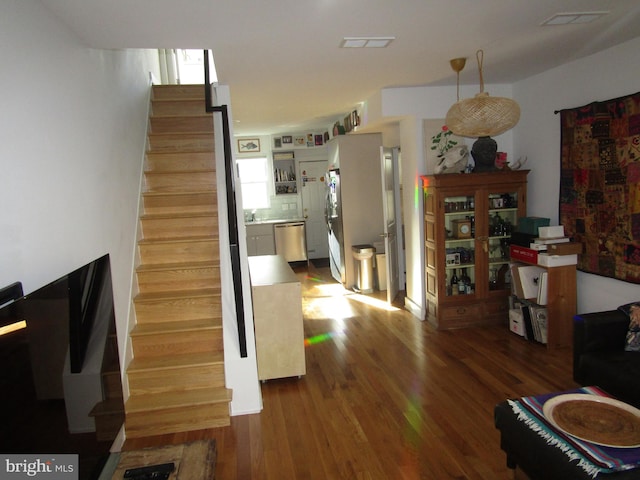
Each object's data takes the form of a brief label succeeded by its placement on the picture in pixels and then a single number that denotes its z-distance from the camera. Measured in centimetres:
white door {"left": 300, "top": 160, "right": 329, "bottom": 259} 878
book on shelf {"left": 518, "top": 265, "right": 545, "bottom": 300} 411
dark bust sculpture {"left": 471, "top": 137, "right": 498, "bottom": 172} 439
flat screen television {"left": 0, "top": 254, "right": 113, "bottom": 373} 121
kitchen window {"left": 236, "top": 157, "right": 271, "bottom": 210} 876
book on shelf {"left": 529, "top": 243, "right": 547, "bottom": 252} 398
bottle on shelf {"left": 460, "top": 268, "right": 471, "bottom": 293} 460
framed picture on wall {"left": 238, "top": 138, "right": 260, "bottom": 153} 867
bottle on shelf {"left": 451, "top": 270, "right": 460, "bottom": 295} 462
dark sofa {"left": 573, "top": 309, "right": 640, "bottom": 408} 282
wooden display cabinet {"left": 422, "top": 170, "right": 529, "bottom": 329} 443
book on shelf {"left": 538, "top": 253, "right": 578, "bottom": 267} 389
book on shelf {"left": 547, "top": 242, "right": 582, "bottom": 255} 385
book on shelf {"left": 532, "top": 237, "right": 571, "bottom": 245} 393
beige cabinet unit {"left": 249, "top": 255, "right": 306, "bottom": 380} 354
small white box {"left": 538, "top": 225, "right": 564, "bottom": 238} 395
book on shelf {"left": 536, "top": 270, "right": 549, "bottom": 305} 392
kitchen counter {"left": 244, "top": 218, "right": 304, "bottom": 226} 836
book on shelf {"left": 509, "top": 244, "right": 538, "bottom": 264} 404
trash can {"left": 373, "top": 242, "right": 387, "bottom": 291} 617
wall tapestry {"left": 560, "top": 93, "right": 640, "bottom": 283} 337
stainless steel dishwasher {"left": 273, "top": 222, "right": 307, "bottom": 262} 834
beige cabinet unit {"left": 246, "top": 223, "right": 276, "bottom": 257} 835
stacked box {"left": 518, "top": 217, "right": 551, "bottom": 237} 422
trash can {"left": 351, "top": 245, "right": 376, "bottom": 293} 618
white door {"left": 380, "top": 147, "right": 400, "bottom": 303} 521
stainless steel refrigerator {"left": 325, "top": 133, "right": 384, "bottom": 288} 635
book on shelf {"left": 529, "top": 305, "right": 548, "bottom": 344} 398
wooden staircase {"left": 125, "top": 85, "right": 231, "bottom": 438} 300
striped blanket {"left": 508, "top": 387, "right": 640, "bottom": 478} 181
